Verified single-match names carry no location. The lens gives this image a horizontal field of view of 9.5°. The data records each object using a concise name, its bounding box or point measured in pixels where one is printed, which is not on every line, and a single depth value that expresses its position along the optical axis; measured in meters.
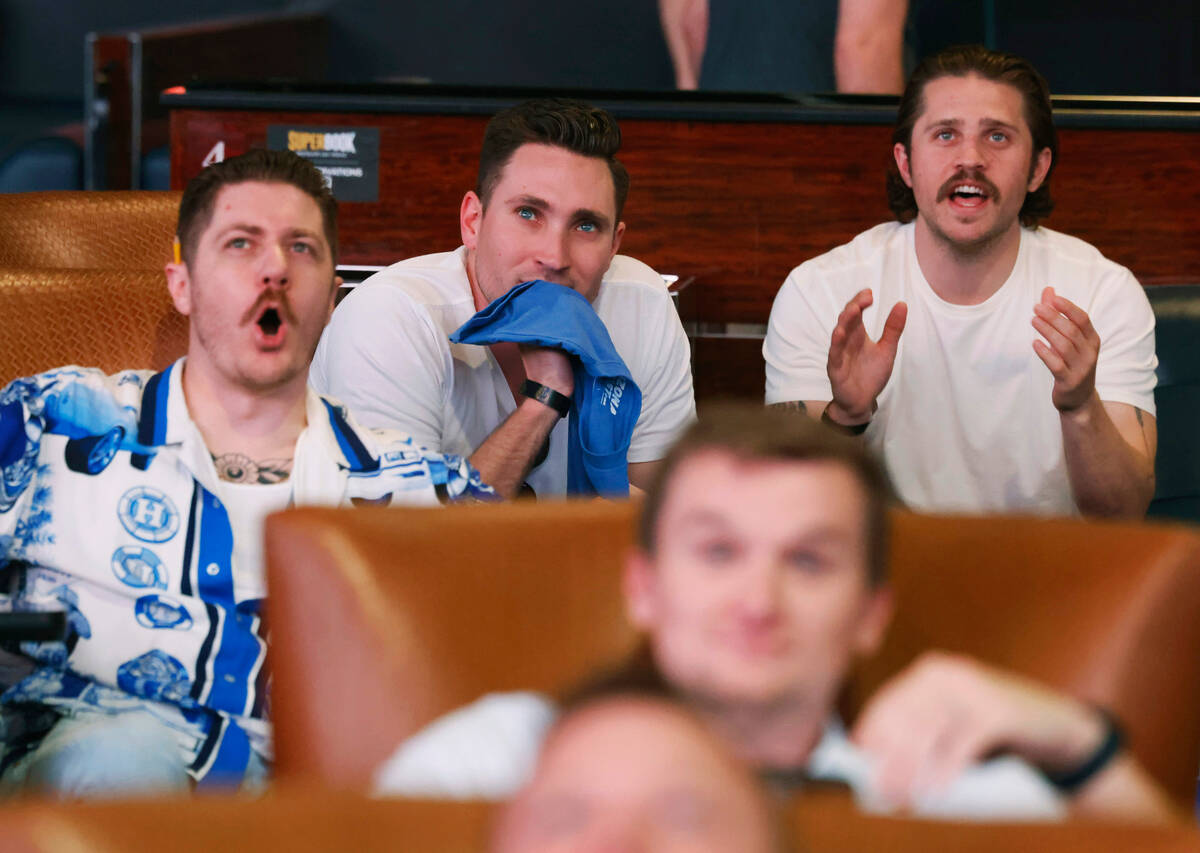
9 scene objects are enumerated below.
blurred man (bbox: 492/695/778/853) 4.85
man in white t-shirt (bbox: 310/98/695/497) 7.41
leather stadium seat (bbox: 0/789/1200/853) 4.92
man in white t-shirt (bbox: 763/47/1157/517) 7.57
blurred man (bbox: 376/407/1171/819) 6.13
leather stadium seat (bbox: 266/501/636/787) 6.67
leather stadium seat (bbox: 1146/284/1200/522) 7.59
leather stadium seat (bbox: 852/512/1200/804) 6.68
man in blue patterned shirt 6.96
